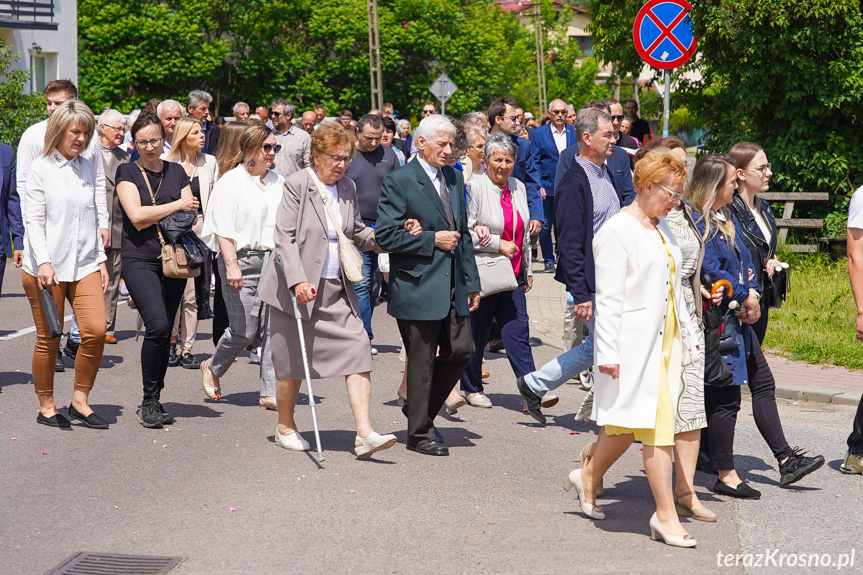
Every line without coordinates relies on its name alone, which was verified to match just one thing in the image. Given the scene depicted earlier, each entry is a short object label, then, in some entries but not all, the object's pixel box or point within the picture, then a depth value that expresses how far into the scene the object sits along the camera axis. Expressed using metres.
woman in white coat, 8.57
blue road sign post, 20.13
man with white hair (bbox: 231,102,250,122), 28.91
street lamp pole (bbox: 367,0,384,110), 61.72
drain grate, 7.95
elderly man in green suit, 11.25
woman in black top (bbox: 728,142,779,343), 10.62
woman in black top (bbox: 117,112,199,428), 12.36
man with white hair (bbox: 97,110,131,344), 16.18
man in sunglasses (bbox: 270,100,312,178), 23.51
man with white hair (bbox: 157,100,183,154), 18.08
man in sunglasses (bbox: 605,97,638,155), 21.40
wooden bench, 24.61
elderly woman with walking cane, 11.13
